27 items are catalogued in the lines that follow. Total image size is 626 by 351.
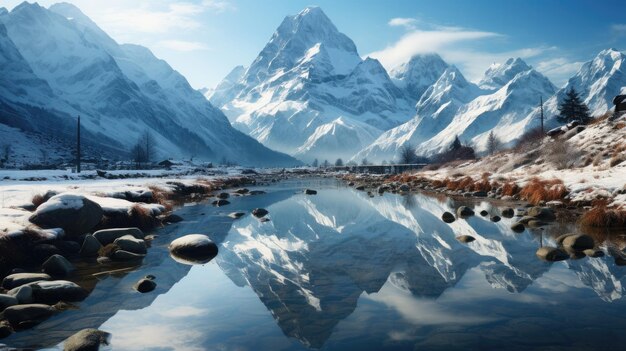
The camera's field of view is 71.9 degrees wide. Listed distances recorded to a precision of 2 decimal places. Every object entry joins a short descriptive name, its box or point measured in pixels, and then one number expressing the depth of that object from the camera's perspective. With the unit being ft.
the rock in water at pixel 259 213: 101.83
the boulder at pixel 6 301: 33.96
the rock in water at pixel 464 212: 90.35
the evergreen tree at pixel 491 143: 446.03
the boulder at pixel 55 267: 44.65
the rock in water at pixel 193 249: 55.93
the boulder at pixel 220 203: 127.71
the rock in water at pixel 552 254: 48.62
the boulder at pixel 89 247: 54.70
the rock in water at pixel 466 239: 61.72
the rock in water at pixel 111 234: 58.90
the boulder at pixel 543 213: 77.66
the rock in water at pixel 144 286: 41.40
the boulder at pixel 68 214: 56.54
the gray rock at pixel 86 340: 27.97
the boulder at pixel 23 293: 35.35
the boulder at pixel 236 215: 98.15
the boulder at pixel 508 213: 85.53
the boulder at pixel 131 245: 55.52
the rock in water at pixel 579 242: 52.70
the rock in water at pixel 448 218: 83.61
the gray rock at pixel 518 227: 68.77
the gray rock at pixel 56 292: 36.76
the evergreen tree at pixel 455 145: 413.84
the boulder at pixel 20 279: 38.92
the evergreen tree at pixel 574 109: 276.41
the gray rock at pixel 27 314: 32.17
